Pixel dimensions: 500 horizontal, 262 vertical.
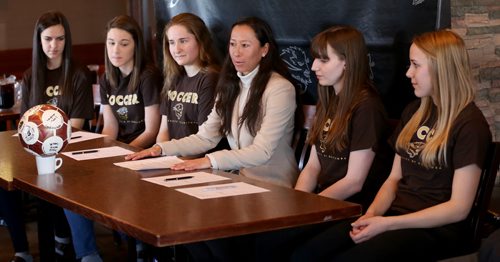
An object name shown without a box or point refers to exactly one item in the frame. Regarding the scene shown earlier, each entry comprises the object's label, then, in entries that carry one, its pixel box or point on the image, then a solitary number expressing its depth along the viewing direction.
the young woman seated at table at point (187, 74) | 4.09
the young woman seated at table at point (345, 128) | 3.19
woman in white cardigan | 3.51
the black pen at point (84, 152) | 3.57
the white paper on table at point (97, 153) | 3.49
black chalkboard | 3.46
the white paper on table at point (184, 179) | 2.90
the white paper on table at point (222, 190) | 2.70
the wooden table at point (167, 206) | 2.30
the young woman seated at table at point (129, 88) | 4.42
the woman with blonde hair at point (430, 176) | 2.76
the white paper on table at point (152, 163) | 3.19
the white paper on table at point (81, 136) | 3.93
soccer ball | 3.13
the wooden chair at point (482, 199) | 2.80
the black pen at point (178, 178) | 2.97
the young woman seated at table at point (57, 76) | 4.64
